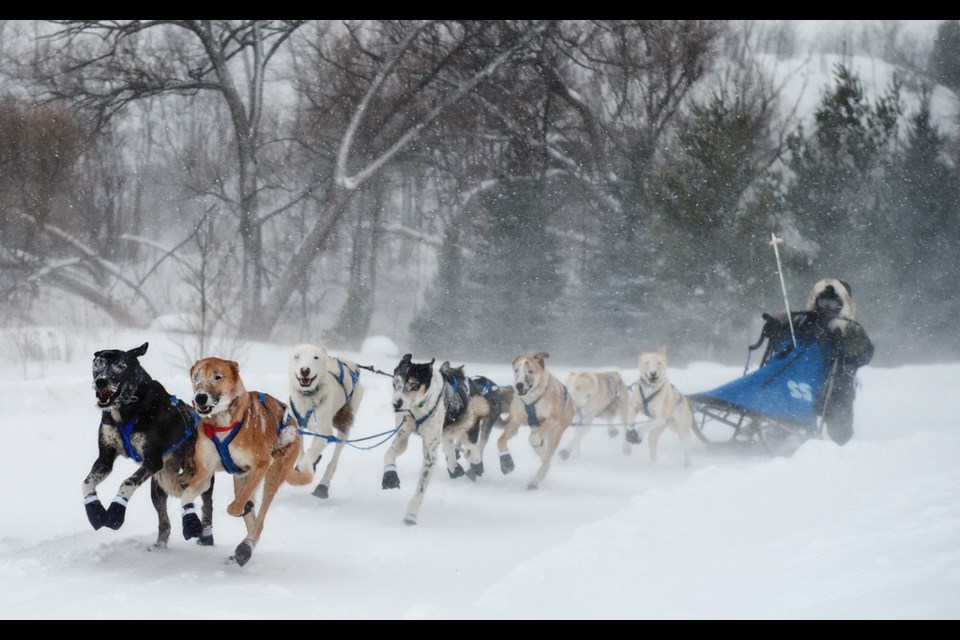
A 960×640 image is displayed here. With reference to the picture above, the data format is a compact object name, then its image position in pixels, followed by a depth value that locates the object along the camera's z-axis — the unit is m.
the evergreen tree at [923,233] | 22.31
